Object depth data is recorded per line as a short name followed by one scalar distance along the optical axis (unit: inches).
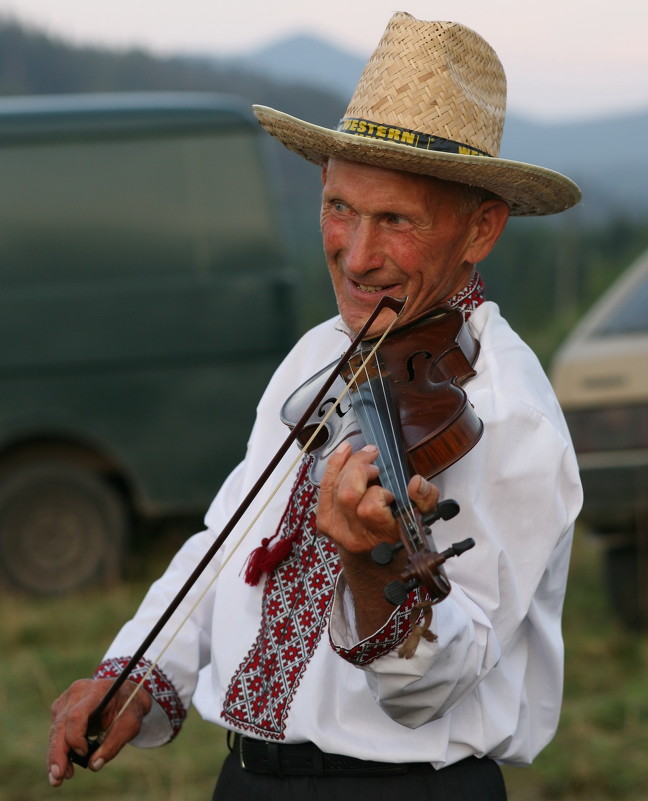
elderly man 147.4
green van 498.2
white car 399.5
